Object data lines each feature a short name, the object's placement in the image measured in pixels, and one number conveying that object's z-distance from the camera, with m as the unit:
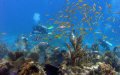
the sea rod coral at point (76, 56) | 3.83
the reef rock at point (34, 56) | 5.05
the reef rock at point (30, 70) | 2.18
